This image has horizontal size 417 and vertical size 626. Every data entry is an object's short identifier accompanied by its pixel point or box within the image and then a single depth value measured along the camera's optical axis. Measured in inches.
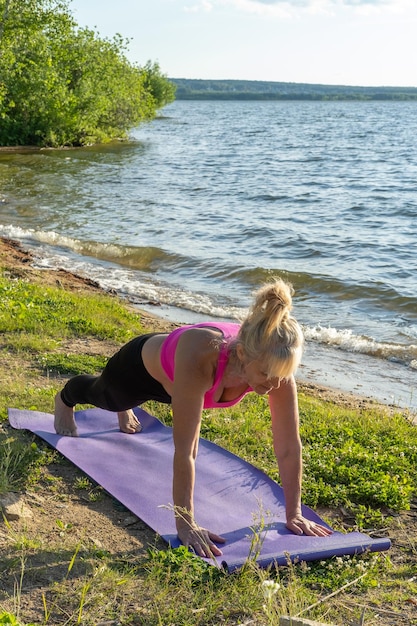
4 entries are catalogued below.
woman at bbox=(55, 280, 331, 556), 141.7
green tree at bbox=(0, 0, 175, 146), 1277.1
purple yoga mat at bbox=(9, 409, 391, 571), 157.4
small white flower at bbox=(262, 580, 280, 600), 113.1
